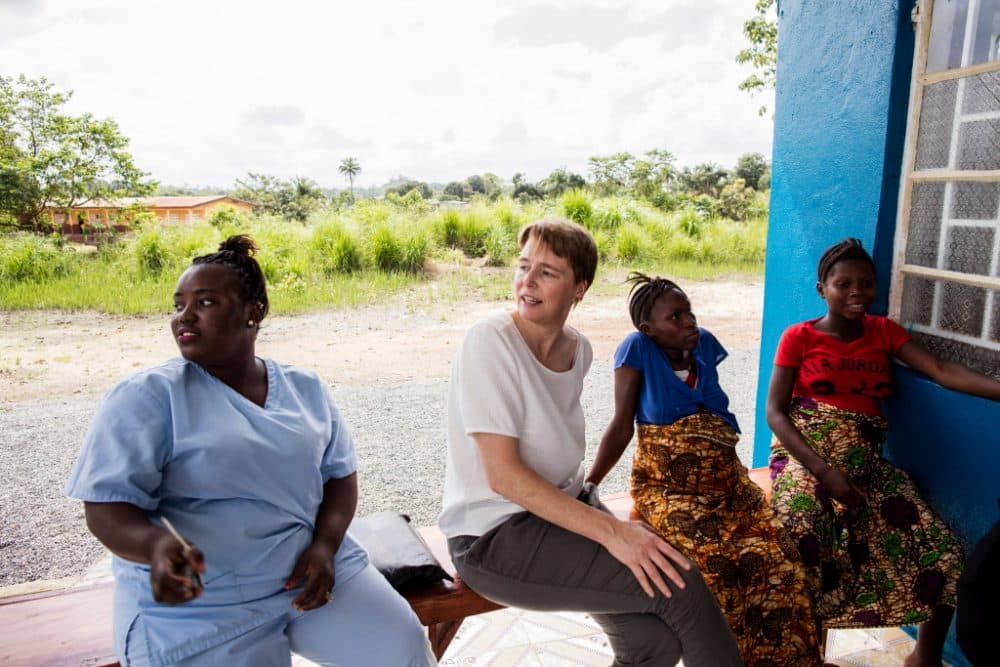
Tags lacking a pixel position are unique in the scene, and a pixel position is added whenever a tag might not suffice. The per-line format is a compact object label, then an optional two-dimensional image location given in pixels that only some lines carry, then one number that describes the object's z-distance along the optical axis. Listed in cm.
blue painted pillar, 242
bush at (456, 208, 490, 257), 1237
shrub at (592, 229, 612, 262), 1177
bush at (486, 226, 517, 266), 1191
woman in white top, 155
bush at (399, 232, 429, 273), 1139
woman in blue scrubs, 131
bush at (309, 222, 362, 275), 1114
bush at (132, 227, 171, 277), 1043
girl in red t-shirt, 206
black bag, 183
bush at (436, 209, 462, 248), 1237
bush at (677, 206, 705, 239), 1354
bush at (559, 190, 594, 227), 1244
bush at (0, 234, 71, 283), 942
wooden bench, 158
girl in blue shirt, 188
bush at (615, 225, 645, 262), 1198
